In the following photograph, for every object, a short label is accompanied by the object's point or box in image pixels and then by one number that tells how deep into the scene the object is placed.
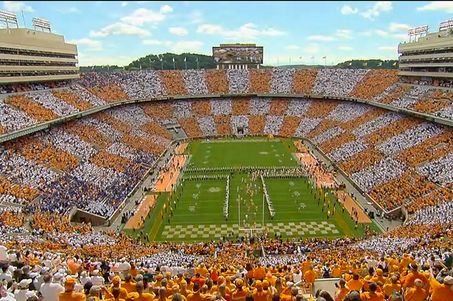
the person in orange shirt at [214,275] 12.44
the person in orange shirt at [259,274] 12.12
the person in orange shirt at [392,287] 9.31
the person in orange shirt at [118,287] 8.29
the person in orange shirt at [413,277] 9.16
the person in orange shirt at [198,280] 9.86
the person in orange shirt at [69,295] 8.12
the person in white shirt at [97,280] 11.12
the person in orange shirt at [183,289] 9.36
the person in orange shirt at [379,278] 10.39
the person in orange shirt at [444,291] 7.84
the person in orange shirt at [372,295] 7.91
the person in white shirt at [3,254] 13.22
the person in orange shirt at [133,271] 12.12
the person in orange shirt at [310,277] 12.69
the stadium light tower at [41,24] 53.42
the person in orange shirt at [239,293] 8.84
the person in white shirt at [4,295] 7.85
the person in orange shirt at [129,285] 9.24
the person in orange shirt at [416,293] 8.30
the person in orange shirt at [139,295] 8.15
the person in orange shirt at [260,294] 8.56
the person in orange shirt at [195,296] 8.39
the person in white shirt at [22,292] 8.98
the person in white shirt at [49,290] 9.09
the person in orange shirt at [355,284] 9.75
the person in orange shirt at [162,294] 7.93
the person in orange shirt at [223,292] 9.02
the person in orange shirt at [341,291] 9.09
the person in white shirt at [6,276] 10.50
